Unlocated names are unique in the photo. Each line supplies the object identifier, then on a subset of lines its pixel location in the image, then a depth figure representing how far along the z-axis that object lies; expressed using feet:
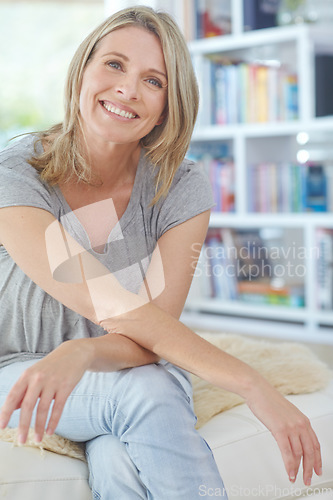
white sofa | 3.25
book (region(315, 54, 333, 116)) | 9.53
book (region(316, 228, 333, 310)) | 9.55
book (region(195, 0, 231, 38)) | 10.61
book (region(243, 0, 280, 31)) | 10.16
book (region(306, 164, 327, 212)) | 9.68
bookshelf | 9.59
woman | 3.10
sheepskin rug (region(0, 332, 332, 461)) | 3.52
